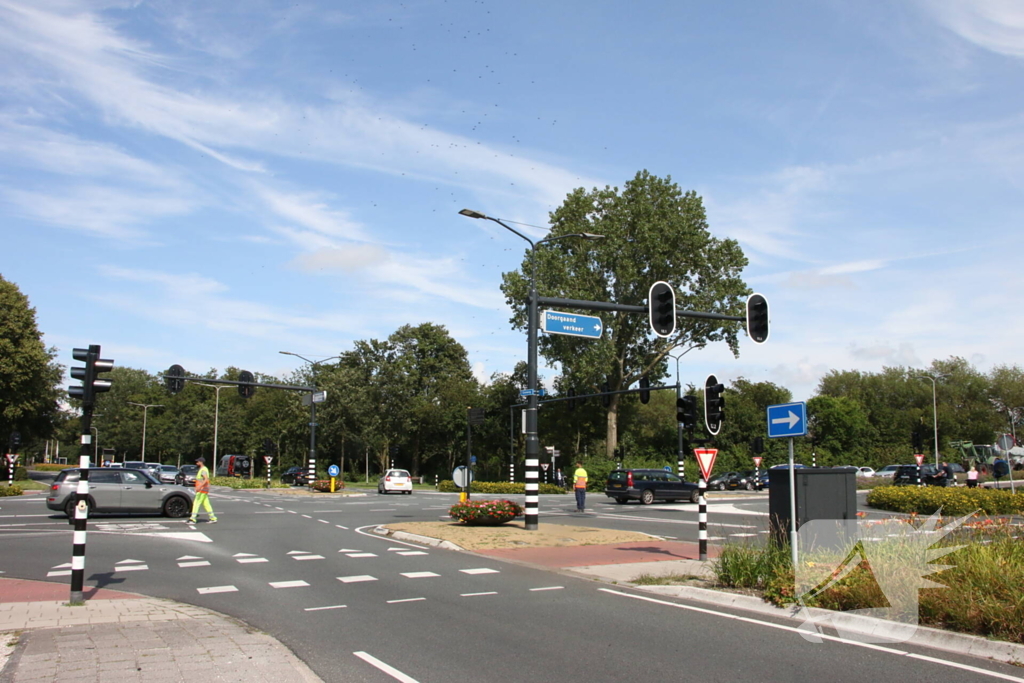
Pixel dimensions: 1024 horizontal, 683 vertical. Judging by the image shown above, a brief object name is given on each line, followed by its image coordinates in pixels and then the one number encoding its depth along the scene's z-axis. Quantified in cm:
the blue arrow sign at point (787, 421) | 1084
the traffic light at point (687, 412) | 1551
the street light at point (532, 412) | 1798
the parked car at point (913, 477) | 4316
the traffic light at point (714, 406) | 1449
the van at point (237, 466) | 5316
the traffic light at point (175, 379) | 3694
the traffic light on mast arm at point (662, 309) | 1543
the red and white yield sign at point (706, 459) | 1360
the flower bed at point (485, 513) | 1884
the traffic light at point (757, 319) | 1627
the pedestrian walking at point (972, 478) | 3331
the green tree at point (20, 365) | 5244
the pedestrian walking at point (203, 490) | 2153
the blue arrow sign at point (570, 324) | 1798
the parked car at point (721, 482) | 5178
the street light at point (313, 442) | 4424
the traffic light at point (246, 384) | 3728
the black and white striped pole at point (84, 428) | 923
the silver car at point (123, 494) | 2195
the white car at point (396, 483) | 4222
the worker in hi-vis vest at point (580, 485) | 2783
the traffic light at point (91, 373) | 982
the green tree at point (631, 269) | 4934
